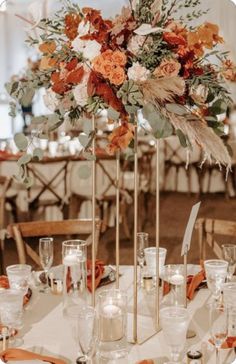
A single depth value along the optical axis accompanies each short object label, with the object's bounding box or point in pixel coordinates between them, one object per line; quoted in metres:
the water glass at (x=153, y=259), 1.82
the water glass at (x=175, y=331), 1.23
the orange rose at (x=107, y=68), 1.22
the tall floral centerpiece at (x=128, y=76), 1.22
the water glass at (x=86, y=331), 1.20
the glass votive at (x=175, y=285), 1.62
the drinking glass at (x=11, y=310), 1.40
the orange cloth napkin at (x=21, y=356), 1.29
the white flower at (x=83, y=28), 1.26
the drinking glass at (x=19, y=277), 1.73
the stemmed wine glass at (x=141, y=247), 1.99
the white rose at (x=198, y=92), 1.33
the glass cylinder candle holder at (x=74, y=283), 1.53
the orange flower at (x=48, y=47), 1.35
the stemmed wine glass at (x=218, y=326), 1.24
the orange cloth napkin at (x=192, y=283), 1.78
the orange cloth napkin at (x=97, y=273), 1.86
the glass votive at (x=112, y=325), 1.32
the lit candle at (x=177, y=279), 1.62
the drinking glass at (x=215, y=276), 1.69
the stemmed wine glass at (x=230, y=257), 1.93
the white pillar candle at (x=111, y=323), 1.32
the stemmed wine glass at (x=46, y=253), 1.99
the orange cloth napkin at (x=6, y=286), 1.73
